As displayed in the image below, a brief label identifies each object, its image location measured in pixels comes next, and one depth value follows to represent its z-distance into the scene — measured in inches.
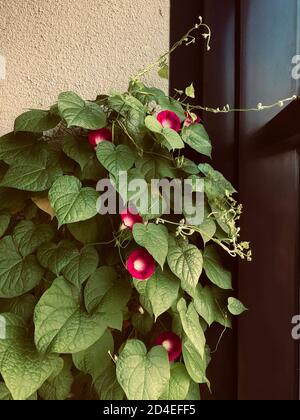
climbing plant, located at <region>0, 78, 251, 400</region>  27.3
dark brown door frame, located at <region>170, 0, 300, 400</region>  35.8
